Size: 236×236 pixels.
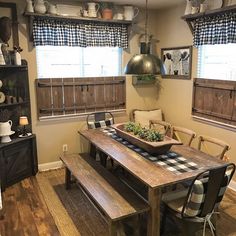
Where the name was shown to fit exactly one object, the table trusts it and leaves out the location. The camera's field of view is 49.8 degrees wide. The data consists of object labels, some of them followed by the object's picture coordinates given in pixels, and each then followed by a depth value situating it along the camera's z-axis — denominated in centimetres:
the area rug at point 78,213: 257
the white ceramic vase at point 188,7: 362
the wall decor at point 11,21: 331
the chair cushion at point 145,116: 437
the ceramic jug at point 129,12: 404
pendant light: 252
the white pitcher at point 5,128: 335
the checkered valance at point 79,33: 363
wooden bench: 216
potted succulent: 393
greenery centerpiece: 268
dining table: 213
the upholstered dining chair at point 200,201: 200
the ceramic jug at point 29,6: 342
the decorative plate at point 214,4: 329
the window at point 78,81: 385
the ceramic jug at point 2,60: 323
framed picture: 394
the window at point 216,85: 333
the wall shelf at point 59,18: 348
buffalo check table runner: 233
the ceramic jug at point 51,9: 358
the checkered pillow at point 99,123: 385
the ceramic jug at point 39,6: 347
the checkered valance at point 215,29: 316
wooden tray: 255
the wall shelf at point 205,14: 308
